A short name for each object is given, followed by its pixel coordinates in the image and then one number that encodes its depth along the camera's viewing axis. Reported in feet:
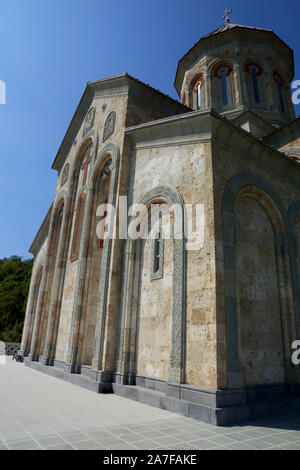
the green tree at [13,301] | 85.79
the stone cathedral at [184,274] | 17.90
